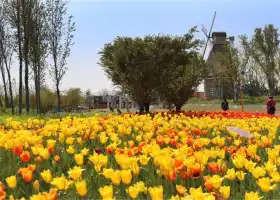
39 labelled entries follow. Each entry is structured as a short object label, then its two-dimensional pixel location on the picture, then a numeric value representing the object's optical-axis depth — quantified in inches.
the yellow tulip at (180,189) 82.8
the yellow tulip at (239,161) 111.0
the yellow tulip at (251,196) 75.5
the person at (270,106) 673.8
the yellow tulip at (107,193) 72.6
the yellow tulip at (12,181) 92.7
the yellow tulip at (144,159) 109.3
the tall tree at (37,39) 759.7
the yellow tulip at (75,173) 93.4
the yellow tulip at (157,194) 73.5
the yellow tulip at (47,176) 96.2
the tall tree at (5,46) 962.0
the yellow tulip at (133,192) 77.4
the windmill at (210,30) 1945.1
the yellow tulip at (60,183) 87.0
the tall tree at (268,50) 1859.6
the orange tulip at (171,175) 95.7
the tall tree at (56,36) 886.6
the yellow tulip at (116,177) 90.7
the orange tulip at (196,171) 102.8
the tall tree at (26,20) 704.6
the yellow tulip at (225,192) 81.6
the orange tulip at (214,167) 105.6
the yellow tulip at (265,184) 87.3
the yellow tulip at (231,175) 99.0
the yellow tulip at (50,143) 138.5
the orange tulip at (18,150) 129.7
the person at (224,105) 876.2
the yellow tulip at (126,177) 89.8
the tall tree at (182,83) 646.6
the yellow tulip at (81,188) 82.7
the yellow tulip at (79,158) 113.9
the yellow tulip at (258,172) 100.3
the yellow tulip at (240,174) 100.5
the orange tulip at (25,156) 120.1
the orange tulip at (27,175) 96.3
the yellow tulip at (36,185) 95.0
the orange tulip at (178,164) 101.1
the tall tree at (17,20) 708.3
